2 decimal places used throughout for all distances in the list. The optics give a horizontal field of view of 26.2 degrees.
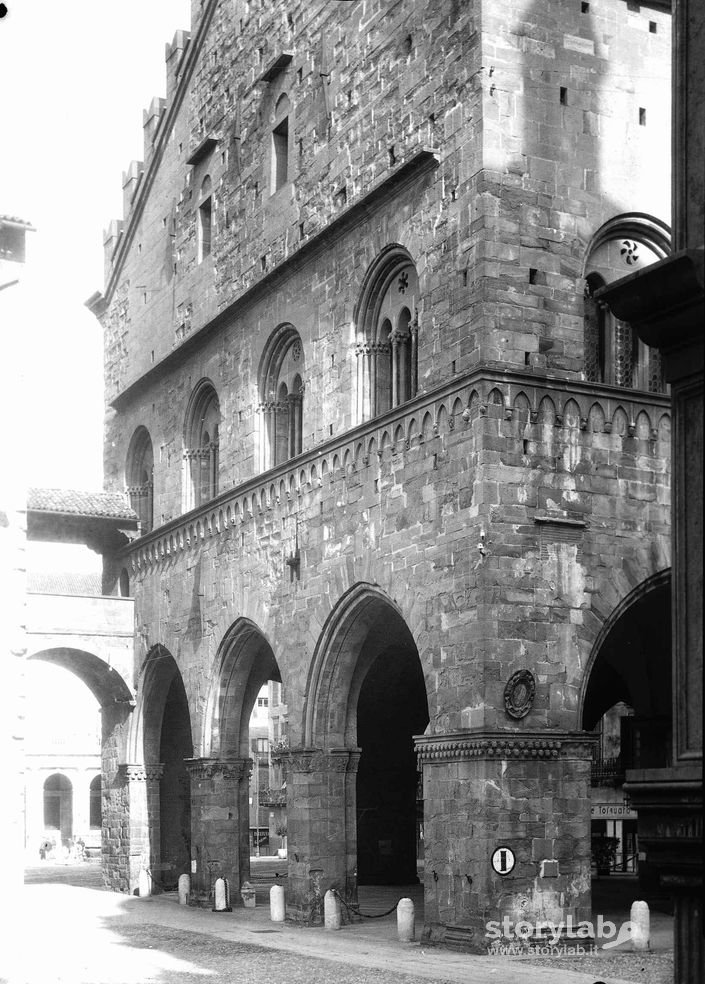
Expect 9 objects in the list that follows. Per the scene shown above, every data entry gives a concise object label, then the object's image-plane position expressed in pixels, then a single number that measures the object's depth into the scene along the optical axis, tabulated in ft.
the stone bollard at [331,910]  70.49
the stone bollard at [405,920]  64.28
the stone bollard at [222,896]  82.23
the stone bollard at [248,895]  84.23
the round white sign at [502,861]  58.70
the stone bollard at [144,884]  97.47
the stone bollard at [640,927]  57.98
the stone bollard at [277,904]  74.90
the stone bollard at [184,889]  88.69
